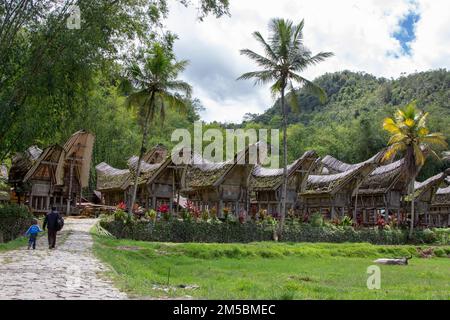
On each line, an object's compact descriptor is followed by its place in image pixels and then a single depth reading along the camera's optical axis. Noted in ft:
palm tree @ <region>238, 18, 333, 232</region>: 81.46
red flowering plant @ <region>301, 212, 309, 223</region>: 93.40
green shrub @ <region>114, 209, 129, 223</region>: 69.06
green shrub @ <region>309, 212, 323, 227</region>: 89.71
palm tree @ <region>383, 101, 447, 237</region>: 99.91
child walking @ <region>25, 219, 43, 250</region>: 45.50
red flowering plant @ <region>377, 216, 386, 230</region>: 98.17
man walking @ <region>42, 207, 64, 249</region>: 45.70
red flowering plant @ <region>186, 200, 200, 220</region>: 77.59
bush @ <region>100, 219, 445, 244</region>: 69.62
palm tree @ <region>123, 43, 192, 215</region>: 76.40
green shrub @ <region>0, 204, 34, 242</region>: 58.08
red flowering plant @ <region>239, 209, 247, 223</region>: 79.25
